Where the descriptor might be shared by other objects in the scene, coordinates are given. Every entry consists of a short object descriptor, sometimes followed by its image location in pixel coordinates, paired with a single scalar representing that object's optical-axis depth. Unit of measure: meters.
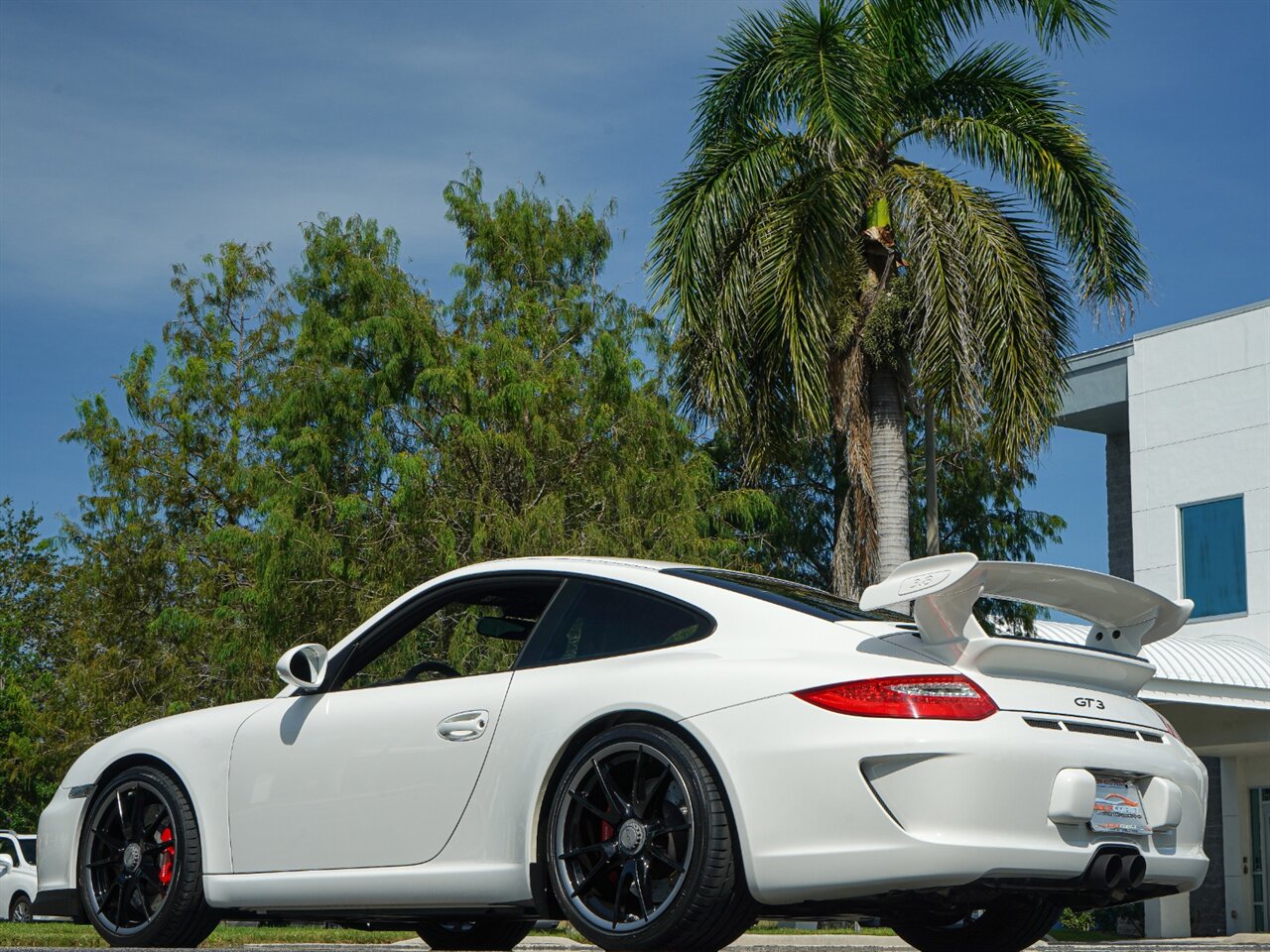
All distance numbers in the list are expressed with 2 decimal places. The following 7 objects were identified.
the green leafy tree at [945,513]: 32.88
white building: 26.38
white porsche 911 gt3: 4.81
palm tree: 18.22
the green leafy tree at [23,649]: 35.54
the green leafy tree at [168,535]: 27.11
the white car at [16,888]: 27.84
